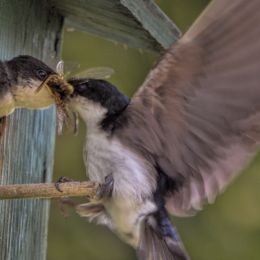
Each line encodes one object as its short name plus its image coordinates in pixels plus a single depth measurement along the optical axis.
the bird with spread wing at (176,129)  3.68
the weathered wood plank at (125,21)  4.13
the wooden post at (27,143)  4.24
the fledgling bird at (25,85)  4.22
